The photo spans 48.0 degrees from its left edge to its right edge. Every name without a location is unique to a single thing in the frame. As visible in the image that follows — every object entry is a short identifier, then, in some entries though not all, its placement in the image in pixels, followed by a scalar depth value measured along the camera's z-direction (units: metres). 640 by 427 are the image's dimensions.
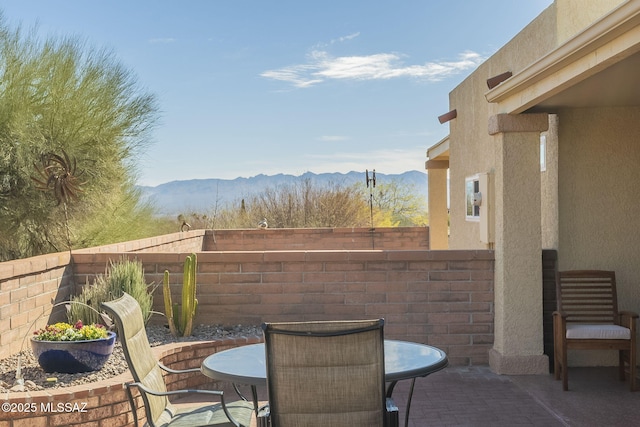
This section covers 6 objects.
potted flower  5.68
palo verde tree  13.23
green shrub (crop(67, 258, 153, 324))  7.10
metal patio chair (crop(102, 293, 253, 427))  4.17
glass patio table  4.07
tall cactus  7.25
